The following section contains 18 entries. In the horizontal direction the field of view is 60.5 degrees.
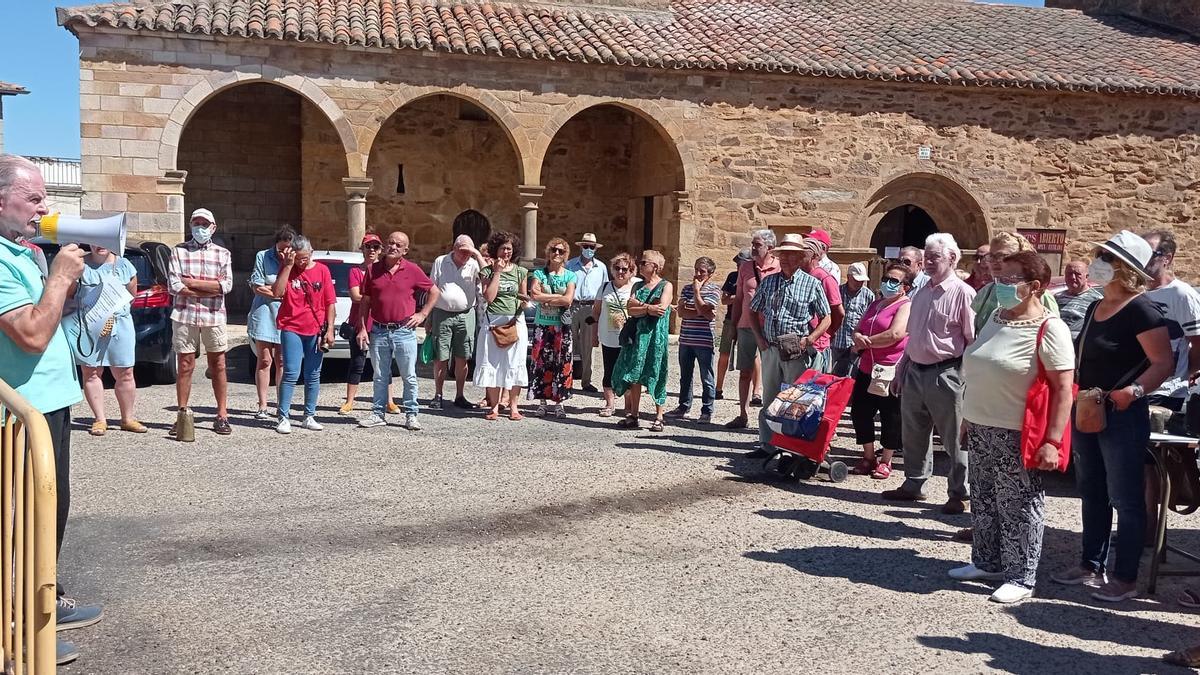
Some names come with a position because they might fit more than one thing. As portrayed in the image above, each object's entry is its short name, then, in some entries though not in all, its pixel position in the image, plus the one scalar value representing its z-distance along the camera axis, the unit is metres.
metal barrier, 3.04
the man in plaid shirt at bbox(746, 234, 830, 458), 7.05
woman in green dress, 8.50
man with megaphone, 3.52
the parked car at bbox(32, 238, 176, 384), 9.81
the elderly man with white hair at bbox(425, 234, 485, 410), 9.09
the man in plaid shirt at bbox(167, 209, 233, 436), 7.57
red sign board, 17.02
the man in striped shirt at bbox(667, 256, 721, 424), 8.91
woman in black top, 4.48
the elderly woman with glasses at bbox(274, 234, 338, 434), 7.90
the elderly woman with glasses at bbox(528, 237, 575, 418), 8.94
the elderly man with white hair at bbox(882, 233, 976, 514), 5.98
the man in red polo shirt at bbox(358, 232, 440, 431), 8.30
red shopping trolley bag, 6.67
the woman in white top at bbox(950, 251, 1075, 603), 4.52
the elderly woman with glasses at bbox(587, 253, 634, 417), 9.08
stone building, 14.05
